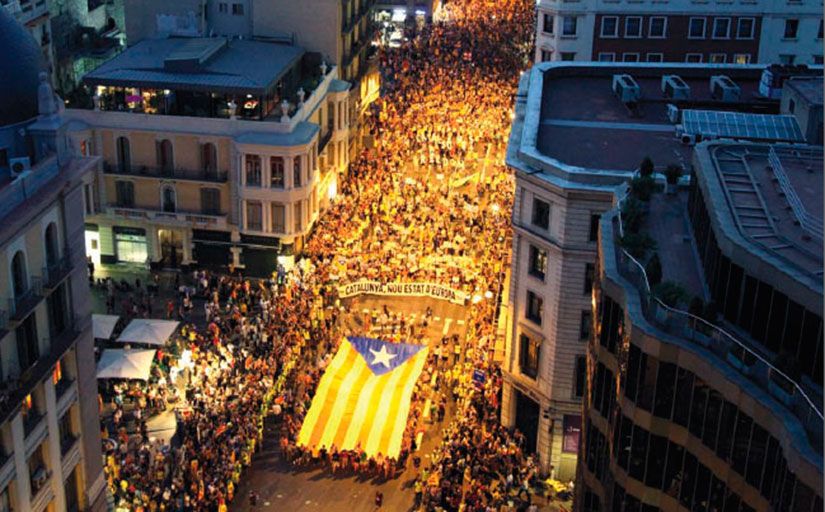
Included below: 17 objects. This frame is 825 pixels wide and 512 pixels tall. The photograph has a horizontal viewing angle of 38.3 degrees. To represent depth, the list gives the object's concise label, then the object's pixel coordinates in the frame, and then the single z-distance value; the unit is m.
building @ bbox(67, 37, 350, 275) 82.31
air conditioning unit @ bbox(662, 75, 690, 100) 69.50
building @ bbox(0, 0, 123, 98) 102.64
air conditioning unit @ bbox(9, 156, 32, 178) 41.47
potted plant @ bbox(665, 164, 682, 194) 45.47
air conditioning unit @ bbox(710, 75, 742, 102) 69.12
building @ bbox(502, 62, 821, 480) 57.59
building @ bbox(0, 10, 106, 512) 40.34
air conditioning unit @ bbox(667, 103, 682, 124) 65.31
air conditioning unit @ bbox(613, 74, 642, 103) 68.75
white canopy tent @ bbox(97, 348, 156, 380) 65.56
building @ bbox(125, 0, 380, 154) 95.44
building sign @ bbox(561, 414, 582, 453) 62.19
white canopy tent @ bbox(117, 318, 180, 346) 69.94
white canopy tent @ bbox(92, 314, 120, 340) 71.50
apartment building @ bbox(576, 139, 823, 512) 29.45
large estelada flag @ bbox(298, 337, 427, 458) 60.94
